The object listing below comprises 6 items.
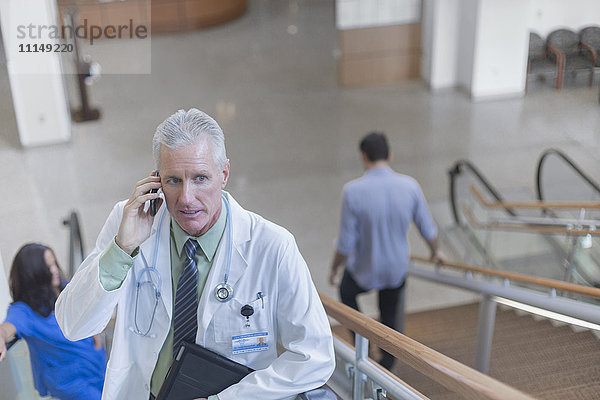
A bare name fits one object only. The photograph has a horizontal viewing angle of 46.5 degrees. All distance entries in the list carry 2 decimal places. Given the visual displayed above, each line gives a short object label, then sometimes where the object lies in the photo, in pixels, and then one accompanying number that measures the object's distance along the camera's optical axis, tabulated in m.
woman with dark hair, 2.98
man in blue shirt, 4.39
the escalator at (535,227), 5.02
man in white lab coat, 2.00
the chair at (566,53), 8.37
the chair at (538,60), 9.48
